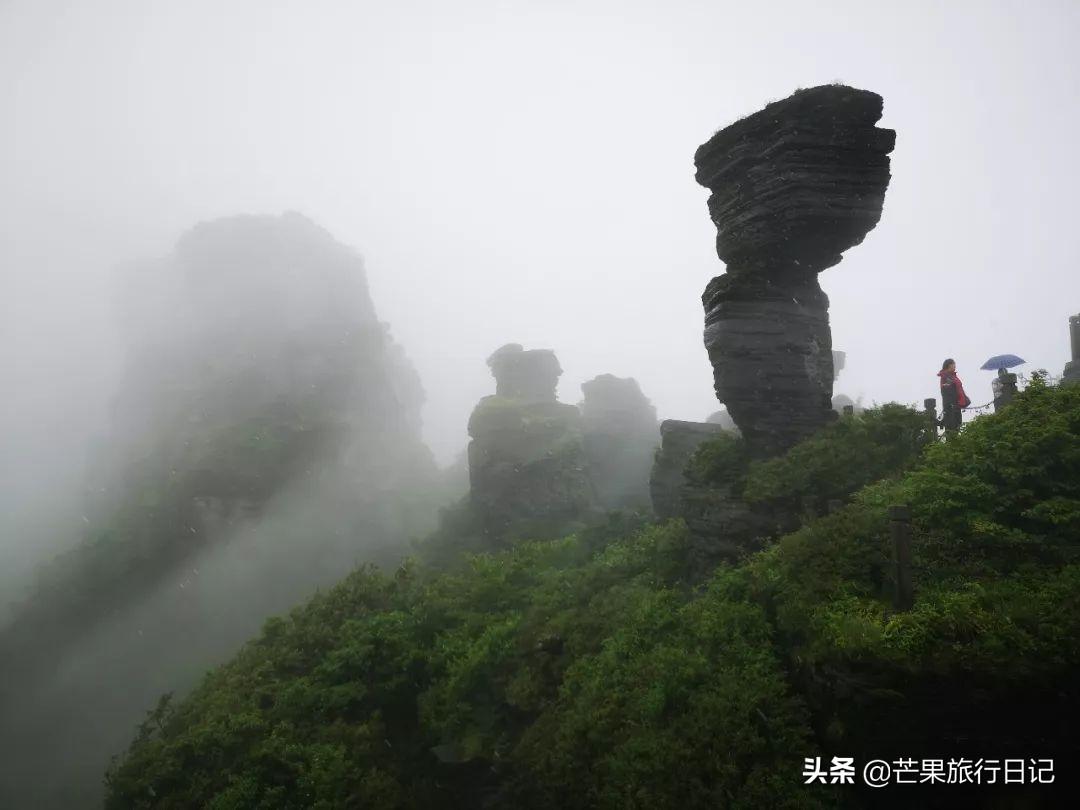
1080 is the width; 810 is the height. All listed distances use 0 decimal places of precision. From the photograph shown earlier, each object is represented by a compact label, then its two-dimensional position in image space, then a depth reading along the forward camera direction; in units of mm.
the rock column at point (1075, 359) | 17750
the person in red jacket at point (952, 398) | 13836
